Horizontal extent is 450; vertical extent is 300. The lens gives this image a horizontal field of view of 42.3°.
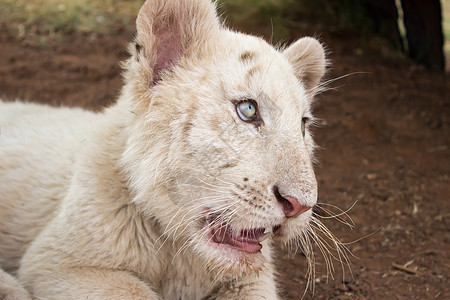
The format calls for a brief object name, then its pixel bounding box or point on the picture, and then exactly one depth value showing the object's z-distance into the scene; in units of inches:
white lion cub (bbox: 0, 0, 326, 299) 109.3
